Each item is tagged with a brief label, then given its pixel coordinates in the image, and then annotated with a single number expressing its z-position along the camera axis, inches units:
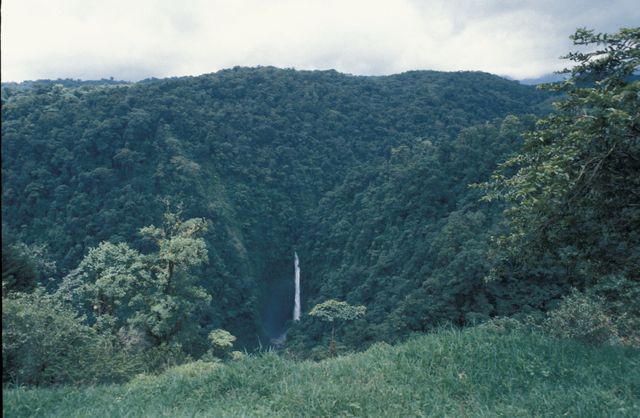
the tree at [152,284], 693.3
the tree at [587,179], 216.4
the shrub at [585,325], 222.8
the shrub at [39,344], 357.7
